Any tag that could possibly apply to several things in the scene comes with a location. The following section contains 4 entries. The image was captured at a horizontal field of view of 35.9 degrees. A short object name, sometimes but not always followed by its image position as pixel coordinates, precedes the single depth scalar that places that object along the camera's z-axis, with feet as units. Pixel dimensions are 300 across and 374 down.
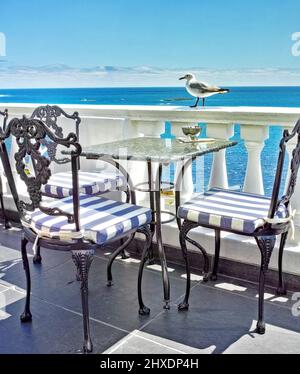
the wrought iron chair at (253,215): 7.02
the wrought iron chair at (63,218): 6.37
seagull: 9.52
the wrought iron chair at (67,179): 9.56
